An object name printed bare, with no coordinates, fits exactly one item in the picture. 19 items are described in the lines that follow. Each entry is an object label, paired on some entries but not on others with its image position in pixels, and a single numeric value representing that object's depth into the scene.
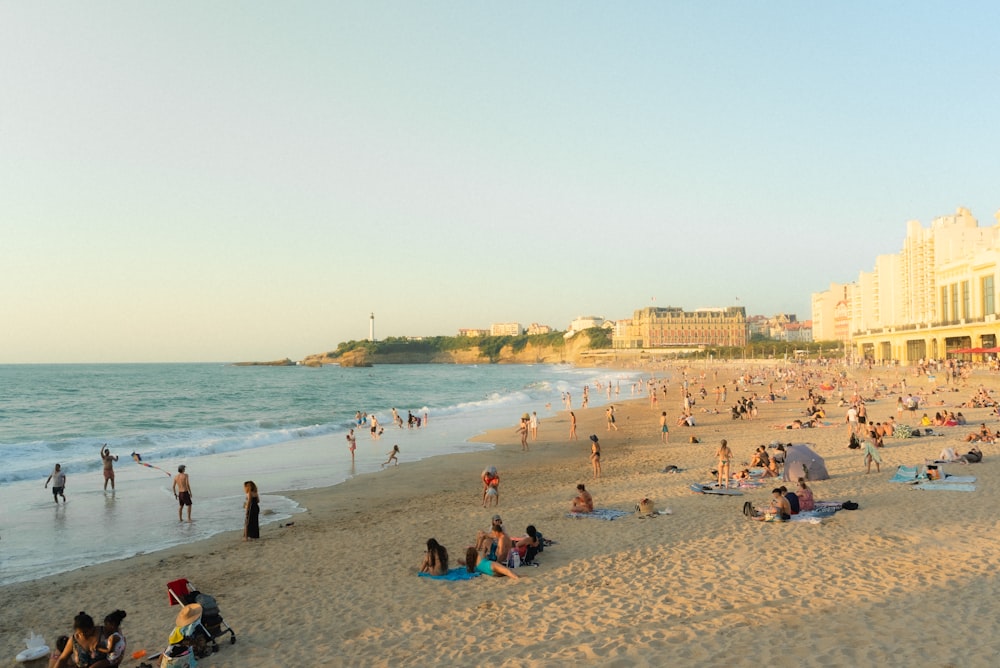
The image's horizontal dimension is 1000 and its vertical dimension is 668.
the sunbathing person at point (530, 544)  9.20
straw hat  6.54
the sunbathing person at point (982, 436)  17.72
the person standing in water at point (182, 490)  13.09
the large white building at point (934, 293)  58.06
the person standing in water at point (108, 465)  16.57
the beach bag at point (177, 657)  6.16
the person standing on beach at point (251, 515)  11.23
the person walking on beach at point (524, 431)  23.52
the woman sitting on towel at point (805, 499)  11.34
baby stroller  6.60
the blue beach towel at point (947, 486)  12.32
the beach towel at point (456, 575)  8.75
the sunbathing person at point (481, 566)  8.78
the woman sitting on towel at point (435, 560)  8.85
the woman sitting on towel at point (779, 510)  10.79
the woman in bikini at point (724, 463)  13.90
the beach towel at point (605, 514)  11.66
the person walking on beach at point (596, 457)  16.75
